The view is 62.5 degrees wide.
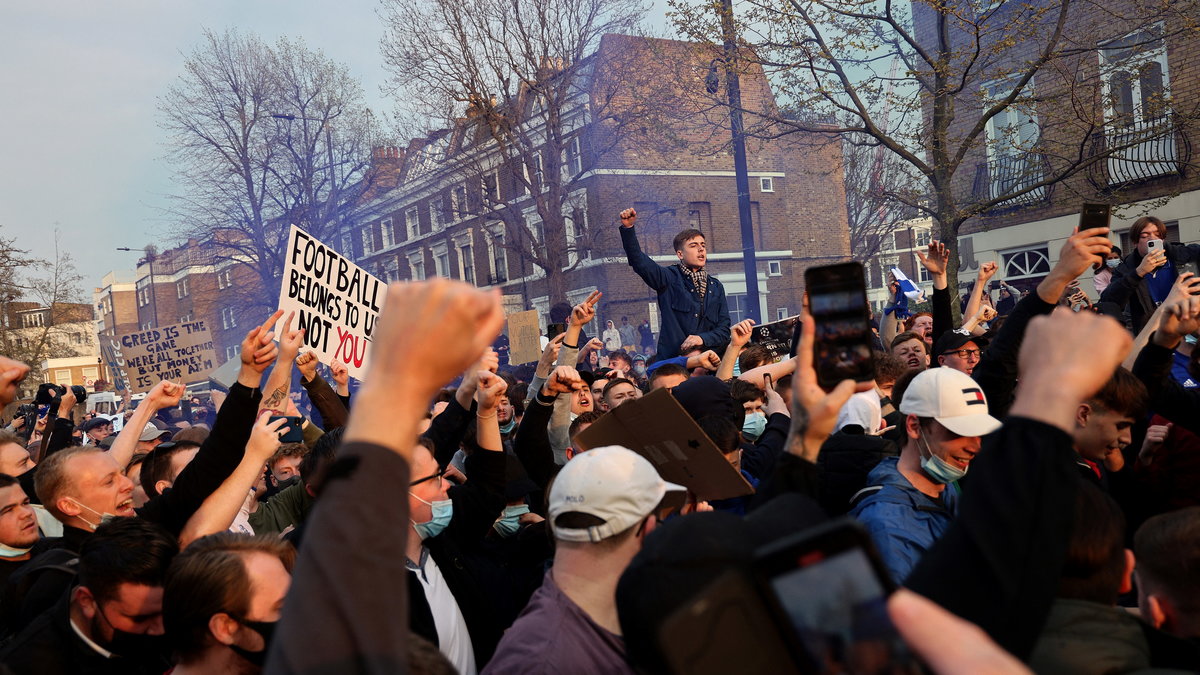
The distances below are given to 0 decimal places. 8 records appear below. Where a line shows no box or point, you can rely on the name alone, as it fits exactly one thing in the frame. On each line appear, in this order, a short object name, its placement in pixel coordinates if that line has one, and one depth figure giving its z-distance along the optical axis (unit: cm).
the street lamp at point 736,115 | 1525
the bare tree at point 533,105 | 2664
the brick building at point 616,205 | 2802
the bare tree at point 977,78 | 1419
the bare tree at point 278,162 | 3612
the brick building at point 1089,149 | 1475
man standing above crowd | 830
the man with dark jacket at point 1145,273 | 657
